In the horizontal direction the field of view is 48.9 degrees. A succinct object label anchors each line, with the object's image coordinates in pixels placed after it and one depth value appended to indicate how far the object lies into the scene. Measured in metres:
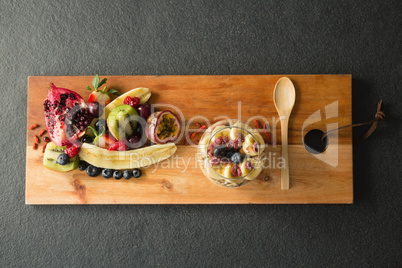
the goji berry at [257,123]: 0.70
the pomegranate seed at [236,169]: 0.61
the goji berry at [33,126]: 0.70
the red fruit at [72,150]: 0.67
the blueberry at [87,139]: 0.69
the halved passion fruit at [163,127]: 0.68
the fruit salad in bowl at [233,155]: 0.61
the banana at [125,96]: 0.69
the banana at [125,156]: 0.68
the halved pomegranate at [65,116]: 0.67
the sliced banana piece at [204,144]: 0.64
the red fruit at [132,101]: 0.68
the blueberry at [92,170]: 0.68
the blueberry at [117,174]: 0.69
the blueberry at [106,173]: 0.68
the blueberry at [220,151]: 0.61
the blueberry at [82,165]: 0.69
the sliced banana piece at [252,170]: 0.61
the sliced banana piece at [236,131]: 0.62
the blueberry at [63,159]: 0.67
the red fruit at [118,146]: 0.68
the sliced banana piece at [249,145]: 0.61
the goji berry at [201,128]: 0.70
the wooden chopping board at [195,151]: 0.70
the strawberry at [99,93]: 0.69
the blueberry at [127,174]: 0.69
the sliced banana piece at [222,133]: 0.62
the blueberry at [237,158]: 0.61
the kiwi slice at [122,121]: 0.67
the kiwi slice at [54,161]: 0.68
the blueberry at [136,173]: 0.69
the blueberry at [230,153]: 0.61
